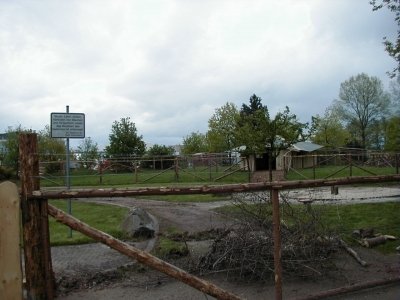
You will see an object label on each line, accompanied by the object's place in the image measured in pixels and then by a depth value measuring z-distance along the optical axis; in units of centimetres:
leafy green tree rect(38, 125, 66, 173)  3875
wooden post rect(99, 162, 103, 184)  3177
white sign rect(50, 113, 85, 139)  1041
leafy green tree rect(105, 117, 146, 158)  5112
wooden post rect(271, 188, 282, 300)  507
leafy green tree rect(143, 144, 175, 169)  5581
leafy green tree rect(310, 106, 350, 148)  7619
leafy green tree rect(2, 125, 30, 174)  3403
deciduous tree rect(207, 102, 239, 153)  6619
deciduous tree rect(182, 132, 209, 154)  7944
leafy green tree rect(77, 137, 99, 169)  3681
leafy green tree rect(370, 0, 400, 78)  1962
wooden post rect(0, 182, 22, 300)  441
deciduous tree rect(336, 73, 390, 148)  7731
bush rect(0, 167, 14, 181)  3058
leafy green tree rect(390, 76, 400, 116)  2383
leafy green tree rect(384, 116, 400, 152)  5346
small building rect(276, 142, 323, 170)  4848
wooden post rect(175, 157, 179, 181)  3209
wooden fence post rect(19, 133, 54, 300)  482
